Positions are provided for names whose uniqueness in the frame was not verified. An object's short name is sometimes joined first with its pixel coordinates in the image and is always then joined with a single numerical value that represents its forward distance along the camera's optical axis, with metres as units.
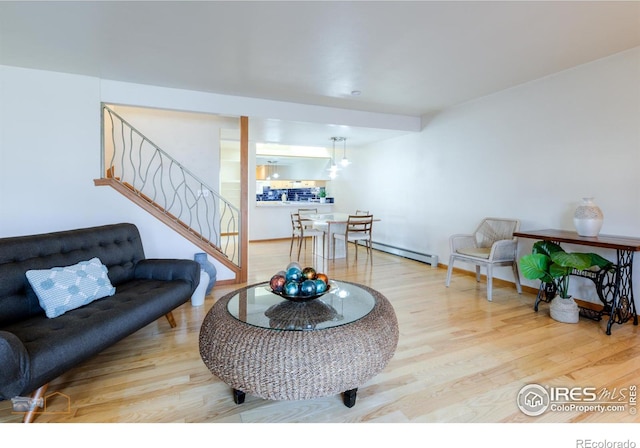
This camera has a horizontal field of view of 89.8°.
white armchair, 3.48
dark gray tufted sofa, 1.47
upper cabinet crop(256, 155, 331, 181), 8.39
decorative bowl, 1.87
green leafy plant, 2.71
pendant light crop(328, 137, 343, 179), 6.11
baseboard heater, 5.11
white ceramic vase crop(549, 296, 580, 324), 2.88
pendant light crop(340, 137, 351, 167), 6.11
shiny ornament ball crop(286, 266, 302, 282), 1.99
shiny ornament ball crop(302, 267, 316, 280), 2.01
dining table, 5.50
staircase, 4.58
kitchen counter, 7.47
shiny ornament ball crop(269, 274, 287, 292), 1.96
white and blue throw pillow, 1.95
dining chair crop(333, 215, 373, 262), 5.31
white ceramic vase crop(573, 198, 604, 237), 2.87
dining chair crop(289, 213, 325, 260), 5.81
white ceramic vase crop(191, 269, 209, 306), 3.30
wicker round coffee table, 1.46
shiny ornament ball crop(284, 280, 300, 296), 1.88
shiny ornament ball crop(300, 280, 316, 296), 1.88
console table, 2.70
